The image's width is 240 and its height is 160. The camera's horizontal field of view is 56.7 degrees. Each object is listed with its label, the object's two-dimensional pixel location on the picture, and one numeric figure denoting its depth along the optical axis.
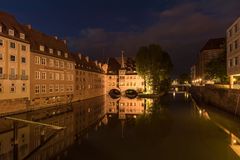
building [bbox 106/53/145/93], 87.44
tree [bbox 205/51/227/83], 51.38
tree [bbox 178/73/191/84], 187.00
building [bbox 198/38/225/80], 97.45
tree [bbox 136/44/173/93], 65.00
